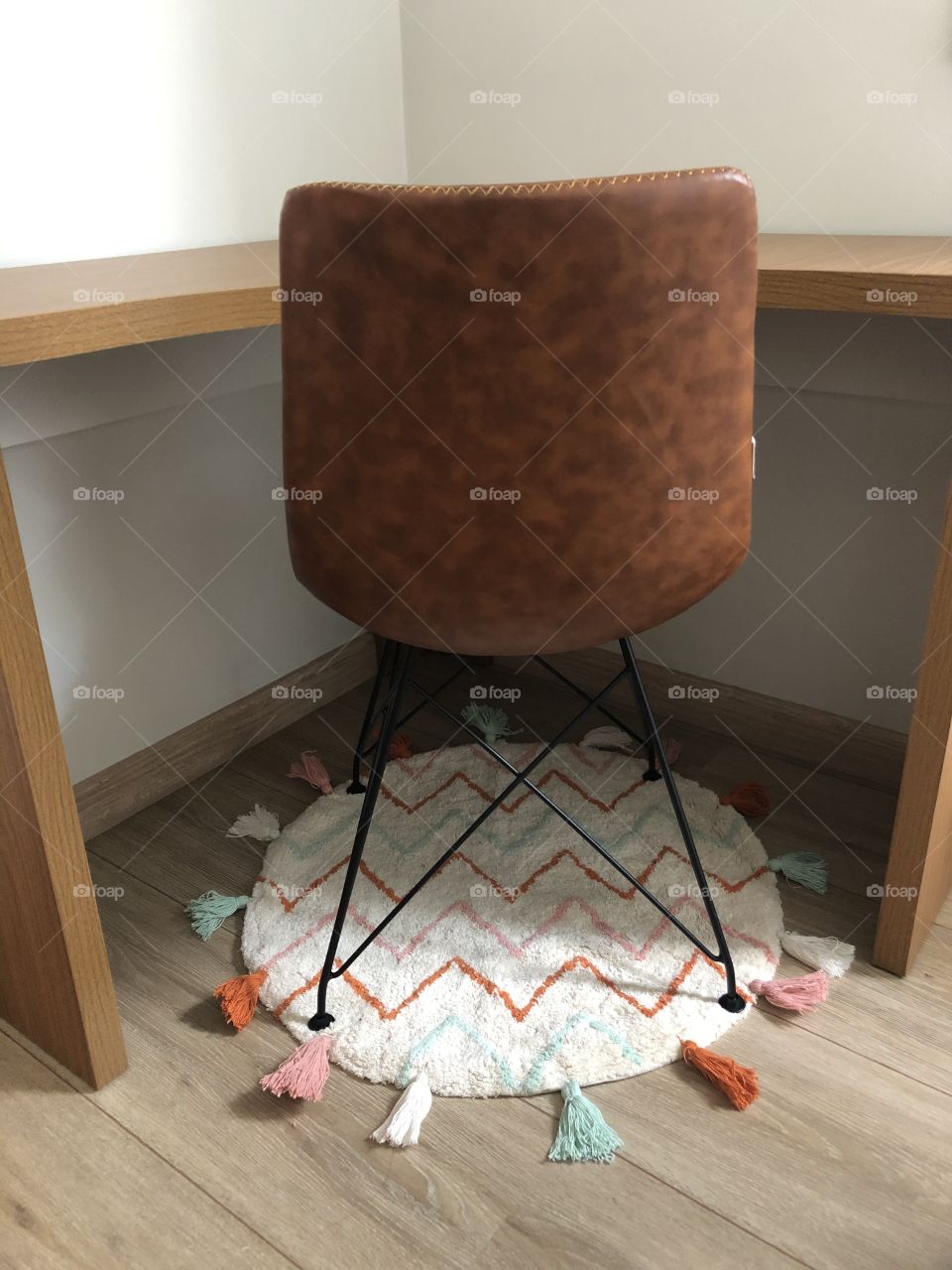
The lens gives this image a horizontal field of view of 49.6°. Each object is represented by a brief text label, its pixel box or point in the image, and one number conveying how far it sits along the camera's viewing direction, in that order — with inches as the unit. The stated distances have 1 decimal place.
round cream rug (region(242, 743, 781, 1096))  46.0
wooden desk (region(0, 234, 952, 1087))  37.7
